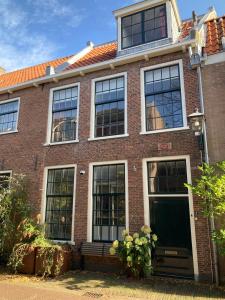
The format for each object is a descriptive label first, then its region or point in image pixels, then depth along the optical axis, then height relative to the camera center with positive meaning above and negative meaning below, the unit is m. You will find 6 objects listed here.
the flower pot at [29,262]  8.45 -1.41
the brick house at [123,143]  8.35 +2.80
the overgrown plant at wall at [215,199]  6.66 +0.52
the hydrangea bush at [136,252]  7.61 -0.97
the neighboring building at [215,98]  8.16 +3.88
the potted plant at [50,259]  8.11 -1.28
